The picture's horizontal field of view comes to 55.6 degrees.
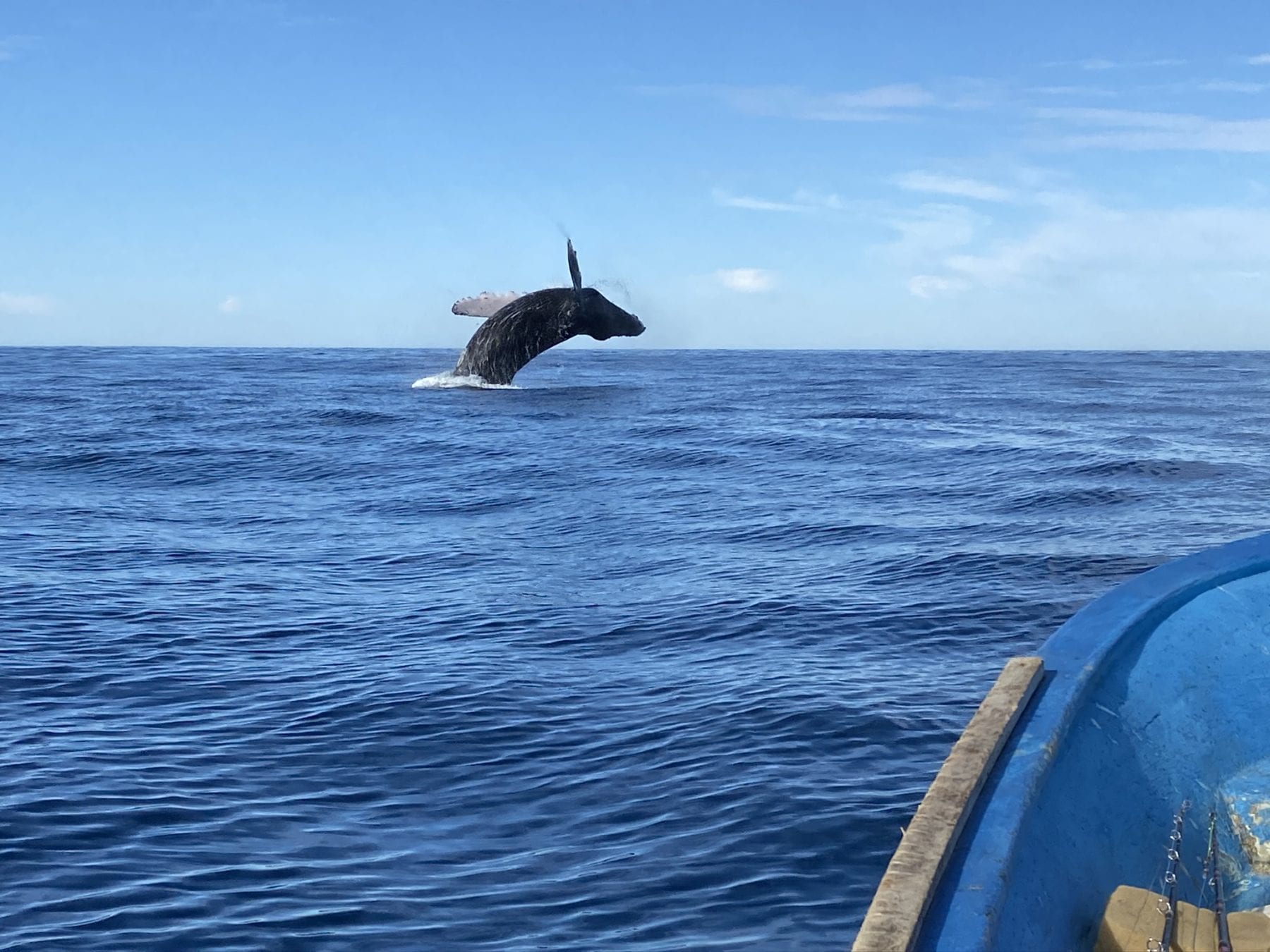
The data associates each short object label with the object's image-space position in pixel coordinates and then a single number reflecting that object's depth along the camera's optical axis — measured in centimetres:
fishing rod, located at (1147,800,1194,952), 471
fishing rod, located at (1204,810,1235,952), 470
